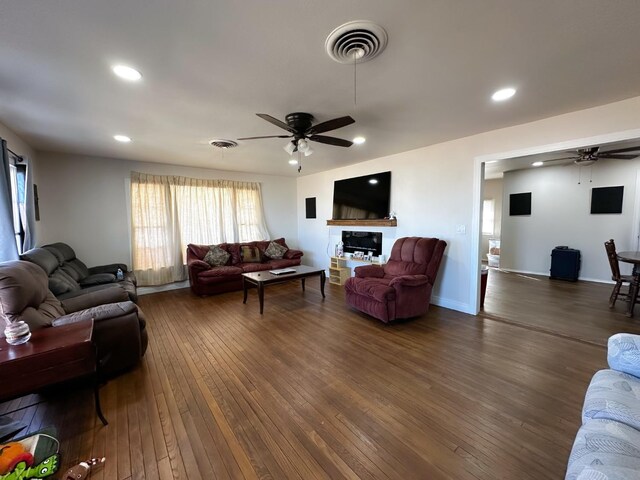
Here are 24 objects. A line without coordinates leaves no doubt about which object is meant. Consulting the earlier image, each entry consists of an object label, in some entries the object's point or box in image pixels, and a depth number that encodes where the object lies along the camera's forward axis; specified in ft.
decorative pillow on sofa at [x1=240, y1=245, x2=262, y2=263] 18.62
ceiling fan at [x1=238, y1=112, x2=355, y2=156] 8.60
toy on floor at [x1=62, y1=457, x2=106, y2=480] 4.47
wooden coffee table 12.59
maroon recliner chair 10.89
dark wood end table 4.75
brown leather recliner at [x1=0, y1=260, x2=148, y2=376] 5.90
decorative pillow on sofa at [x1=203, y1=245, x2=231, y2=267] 17.04
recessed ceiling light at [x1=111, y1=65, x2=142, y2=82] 6.19
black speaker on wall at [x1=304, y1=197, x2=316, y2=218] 21.45
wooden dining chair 12.29
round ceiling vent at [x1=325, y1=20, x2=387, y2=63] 4.98
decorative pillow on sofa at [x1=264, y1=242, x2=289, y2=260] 19.65
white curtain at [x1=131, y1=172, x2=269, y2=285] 15.98
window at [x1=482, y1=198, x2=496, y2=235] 24.97
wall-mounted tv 15.72
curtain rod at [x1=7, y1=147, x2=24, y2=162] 9.67
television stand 18.02
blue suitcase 17.69
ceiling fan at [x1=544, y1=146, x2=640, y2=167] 13.05
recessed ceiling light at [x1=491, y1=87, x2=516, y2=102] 7.51
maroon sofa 15.61
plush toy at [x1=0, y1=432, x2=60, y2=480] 4.30
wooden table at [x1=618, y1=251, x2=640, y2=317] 11.33
